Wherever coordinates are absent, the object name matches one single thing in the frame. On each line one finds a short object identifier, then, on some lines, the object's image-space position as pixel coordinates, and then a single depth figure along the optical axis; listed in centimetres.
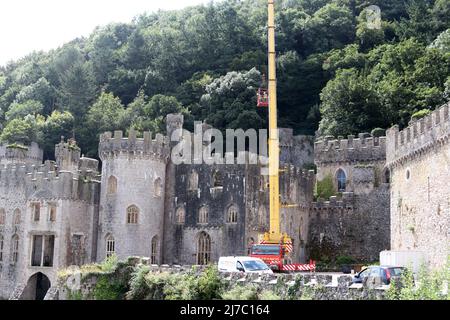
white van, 3166
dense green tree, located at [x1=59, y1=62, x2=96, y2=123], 8425
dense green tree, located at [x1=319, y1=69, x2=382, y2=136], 6312
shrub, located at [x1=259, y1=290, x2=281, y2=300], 2474
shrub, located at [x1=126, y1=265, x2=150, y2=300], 3428
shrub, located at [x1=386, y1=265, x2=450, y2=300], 1905
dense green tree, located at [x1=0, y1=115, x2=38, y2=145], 7475
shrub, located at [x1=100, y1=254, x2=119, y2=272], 3700
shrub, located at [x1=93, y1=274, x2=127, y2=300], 3603
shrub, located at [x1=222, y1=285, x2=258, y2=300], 2549
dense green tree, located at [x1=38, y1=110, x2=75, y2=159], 7556
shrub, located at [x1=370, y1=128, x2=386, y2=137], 5695
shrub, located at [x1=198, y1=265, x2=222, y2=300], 2804
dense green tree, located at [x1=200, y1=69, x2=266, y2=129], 7075
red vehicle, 3738
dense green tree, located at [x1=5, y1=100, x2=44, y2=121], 8569
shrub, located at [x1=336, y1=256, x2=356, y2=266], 4997
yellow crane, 3822
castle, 4619
